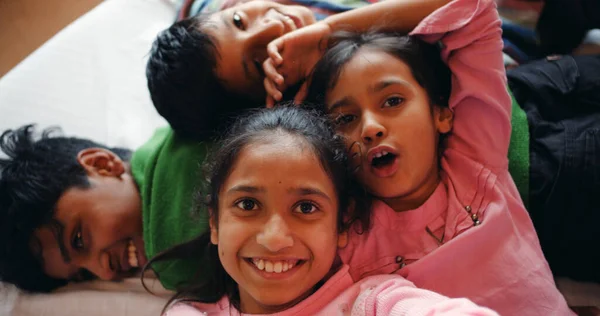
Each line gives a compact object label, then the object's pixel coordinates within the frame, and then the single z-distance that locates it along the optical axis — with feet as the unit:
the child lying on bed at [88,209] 3.36
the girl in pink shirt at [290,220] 2.56
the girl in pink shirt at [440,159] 2.87
